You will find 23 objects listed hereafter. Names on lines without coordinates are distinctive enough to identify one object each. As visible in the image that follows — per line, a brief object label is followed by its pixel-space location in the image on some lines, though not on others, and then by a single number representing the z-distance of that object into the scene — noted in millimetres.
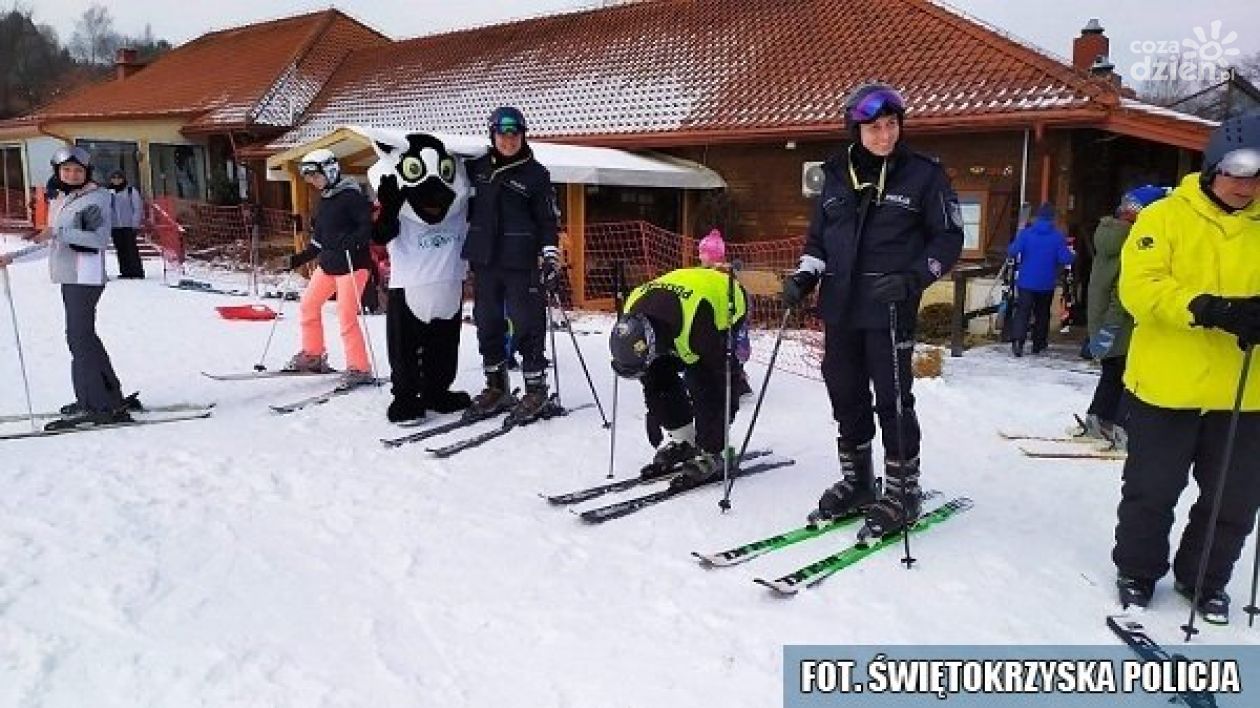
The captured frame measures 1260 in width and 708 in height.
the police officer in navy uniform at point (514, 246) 5824
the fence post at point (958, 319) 8688
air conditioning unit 12588
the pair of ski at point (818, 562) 3426
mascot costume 5902
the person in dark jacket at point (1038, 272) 8906
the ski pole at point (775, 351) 4318
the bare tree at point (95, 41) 70962
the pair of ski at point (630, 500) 4199
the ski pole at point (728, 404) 4367
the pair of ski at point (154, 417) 5517
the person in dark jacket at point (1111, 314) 5371
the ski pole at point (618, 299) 4886
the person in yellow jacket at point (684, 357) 4348
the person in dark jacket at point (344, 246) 6781
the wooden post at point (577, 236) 12609
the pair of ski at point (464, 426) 5297
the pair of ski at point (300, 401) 6293
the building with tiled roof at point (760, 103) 10930
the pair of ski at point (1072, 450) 5277
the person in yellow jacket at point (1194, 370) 3012
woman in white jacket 5562
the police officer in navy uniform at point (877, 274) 3721
